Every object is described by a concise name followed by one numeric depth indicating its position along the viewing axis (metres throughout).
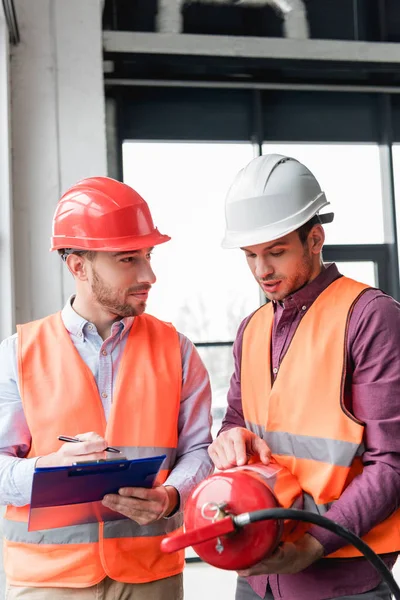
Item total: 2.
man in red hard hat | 1.84
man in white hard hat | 1.58
